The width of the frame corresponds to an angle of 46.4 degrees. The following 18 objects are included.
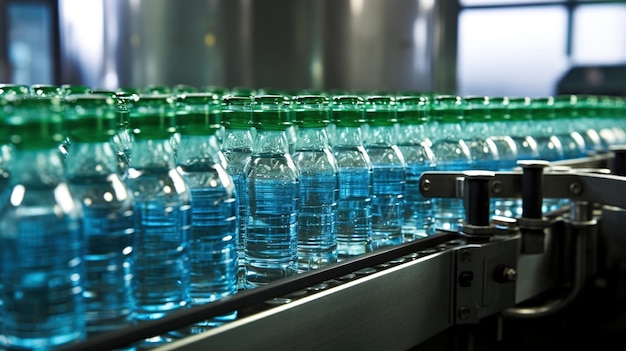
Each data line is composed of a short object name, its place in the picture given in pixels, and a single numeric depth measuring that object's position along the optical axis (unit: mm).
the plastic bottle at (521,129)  1888
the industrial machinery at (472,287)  954
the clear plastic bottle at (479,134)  1707
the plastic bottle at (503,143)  1798
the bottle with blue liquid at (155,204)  893
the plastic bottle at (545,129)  2006
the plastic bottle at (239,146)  1147
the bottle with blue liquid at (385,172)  1387
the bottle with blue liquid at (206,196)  958
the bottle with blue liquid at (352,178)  1308
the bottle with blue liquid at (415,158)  1479
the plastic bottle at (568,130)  2189
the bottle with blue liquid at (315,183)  1212
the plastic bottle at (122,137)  1084
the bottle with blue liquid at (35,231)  742
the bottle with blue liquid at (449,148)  1634
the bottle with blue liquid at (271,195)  1131
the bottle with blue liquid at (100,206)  814
